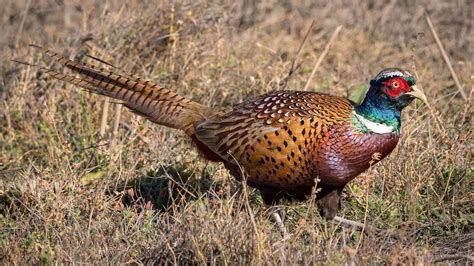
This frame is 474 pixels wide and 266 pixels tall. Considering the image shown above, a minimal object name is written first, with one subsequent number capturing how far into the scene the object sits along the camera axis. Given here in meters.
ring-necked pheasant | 8.45
